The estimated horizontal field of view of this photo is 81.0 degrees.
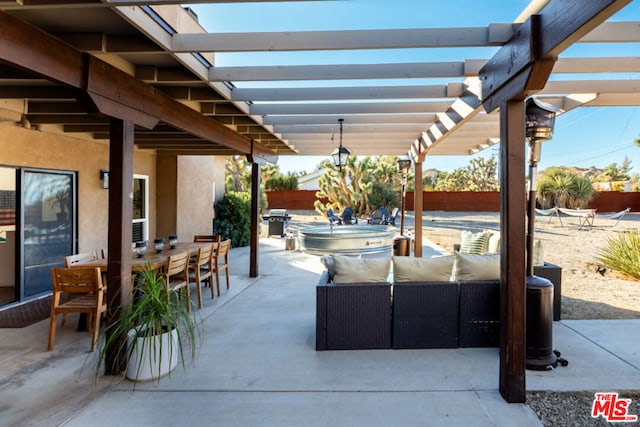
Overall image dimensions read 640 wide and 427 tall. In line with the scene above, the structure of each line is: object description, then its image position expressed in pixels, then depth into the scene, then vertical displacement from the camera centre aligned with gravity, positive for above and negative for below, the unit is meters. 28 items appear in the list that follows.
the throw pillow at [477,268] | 3.67 -0.52
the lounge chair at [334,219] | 14.95 -0.24
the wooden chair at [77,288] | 3.55 -0.75
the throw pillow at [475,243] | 6.03 -0.48
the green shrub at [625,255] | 6.36 -0.69
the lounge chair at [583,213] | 13.98 +0.10
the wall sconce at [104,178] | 6.64 +0.59
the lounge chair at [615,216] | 12.70 +0.00
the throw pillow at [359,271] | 3.59 -0.55
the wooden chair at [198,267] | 5.00 -0.77
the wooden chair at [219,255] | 5.66 -0.67
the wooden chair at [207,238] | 6.83 -0.48
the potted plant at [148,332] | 2.92 -0.96
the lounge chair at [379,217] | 14.79 -0.14
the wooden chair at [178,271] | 4.33 -0.71
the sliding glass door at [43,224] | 5.21 -0.21
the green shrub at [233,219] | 10.63 -0.20
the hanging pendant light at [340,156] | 6.26 +0.97
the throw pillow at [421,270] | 3.63 -0.54
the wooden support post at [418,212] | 7.95 +0.04
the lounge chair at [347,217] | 15.15 -0.16
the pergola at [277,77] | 2.33 +1.24
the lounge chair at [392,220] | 14.64 -0.24
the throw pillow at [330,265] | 3.71 -0.52
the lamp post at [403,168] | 8.50 +1.06
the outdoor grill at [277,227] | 13.01 -0.50
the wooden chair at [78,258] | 4.16 -0.57
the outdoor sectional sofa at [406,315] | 3.52 -0.95
